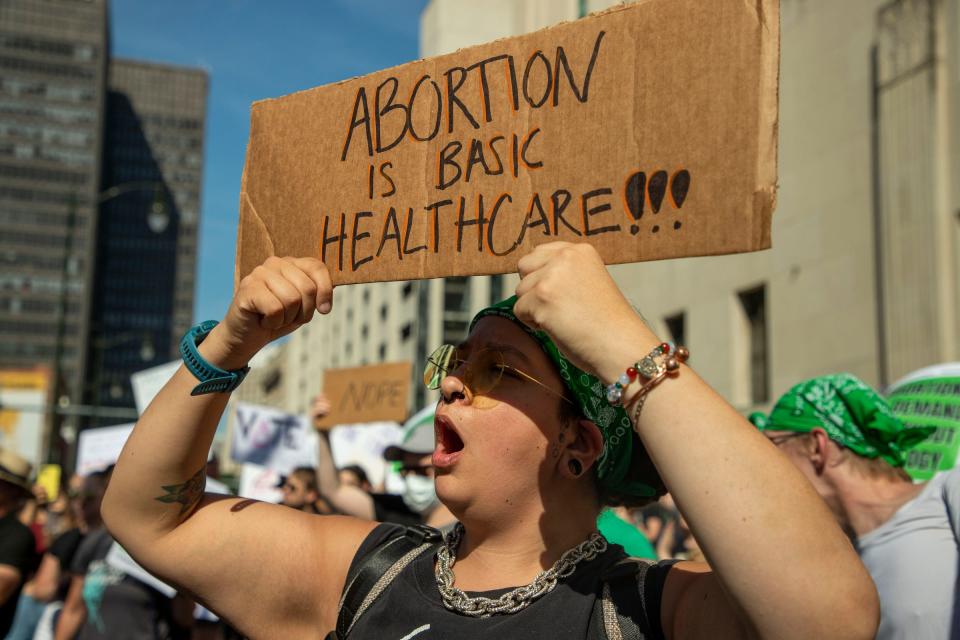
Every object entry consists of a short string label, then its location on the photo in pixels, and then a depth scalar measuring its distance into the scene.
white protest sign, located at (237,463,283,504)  9.15
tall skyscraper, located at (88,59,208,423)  146.50
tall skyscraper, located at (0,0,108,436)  120.12
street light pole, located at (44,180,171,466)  21.60
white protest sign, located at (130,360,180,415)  7.92
